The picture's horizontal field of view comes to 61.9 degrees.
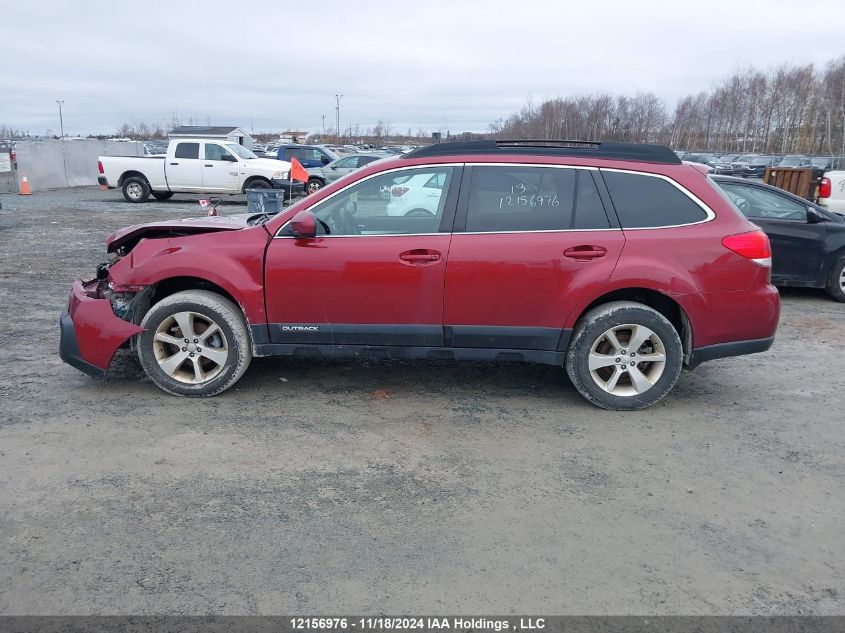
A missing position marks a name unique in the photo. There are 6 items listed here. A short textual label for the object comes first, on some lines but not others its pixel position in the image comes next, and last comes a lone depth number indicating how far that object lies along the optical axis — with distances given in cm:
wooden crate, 1473
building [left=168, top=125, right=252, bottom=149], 3013
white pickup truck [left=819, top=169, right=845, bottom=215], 1153
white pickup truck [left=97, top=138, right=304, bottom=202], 2134
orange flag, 977
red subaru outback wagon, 494
